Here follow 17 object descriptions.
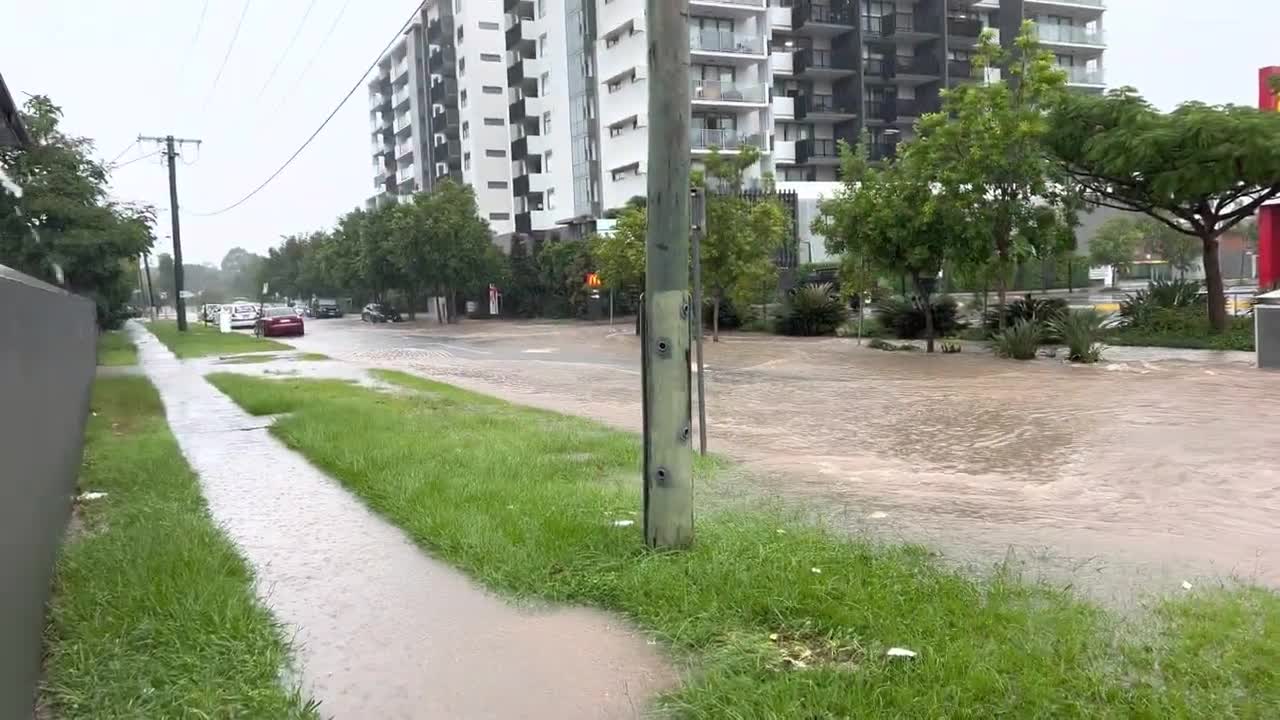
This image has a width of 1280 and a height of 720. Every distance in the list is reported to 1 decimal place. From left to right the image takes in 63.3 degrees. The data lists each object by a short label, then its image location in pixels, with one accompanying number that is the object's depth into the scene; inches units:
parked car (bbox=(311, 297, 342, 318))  3253.0
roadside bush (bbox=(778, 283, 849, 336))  1310.3
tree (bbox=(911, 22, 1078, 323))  847.1
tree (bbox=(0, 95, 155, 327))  944.9
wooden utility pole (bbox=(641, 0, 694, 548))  227.0
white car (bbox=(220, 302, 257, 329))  2397.9
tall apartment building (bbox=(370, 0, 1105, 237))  2080.5
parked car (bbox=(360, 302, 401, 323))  2554.1
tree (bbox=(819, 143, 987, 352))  870.4
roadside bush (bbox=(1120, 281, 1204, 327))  1010.1
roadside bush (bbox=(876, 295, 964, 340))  1131.9
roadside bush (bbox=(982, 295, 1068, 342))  965.2
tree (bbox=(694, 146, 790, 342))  1166.3
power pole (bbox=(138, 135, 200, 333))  1919.3
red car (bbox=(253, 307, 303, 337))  1784.0
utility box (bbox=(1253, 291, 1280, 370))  697.6
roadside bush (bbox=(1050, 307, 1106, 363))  814.5
